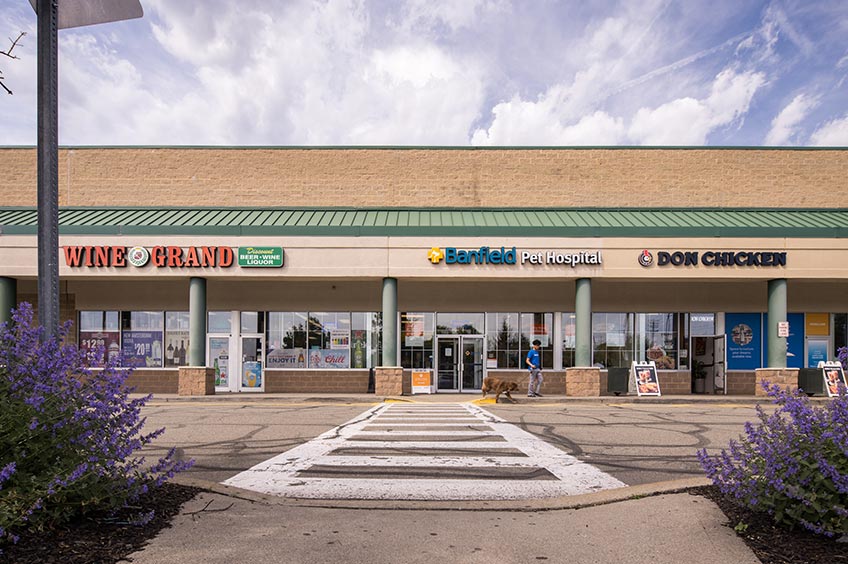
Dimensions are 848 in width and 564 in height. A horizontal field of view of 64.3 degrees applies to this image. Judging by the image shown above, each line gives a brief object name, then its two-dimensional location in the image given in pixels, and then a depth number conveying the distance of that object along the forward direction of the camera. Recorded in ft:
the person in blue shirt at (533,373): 70.79
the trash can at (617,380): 73.97
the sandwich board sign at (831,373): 73.36
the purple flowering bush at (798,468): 15.80
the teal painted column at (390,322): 72.74
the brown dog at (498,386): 64.18
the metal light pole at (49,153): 17.26
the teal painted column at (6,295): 73.41
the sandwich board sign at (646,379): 73.61
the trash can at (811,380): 74.02
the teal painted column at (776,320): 73.10
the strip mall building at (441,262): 73.15
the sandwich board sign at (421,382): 77.66
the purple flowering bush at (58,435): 15.12
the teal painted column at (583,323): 72.74
